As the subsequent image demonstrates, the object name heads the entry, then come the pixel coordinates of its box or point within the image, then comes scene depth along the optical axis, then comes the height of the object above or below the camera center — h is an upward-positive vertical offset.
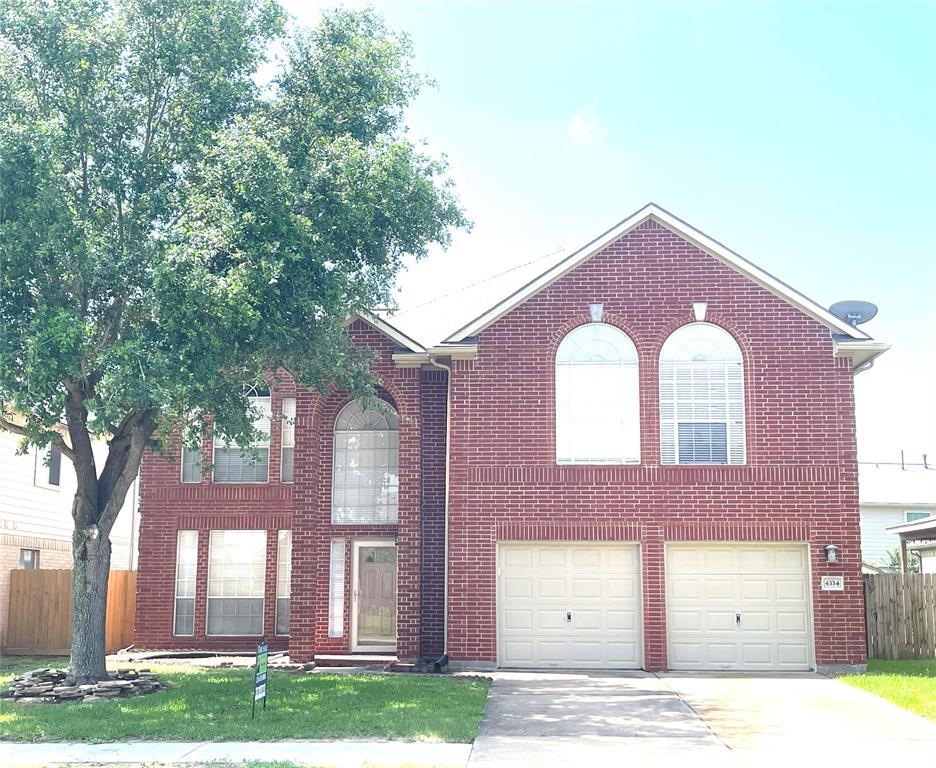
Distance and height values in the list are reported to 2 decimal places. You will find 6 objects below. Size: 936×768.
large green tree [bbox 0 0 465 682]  13.41 +4.59
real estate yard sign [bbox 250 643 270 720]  12.01 -1.44
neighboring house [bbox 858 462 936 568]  36.88 +1.43
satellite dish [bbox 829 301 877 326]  19.06 +4.24
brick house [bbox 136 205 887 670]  17.72 +1.13
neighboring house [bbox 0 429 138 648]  22.22 +0.81
